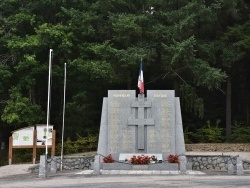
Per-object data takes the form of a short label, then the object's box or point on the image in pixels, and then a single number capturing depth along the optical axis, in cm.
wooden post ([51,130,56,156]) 1939
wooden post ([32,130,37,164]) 1970
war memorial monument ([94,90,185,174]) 1788
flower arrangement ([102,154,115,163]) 1701
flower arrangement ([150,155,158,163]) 1666
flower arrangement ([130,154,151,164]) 1652
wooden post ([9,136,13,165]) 1962
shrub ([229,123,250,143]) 2673
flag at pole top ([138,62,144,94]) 1853
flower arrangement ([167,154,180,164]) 1659
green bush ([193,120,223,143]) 2708
